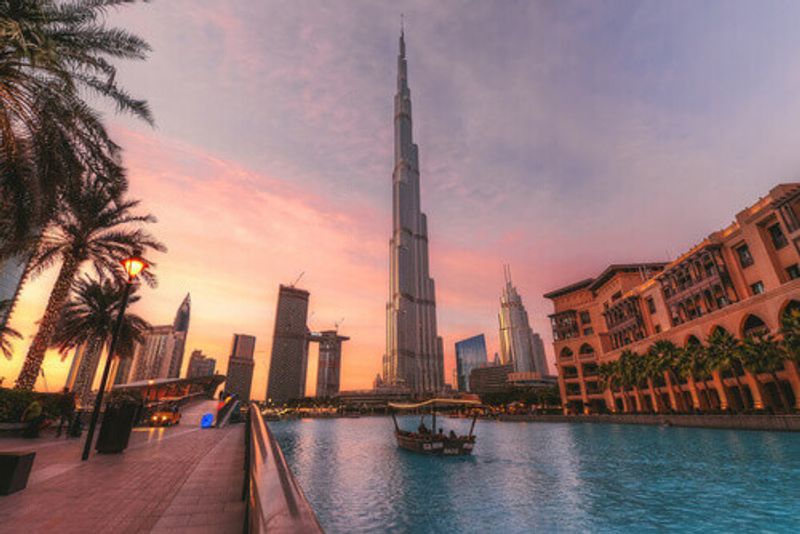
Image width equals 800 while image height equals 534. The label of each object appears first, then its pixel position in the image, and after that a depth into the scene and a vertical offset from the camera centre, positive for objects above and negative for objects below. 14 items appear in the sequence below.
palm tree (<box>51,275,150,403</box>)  33.22 +7.61
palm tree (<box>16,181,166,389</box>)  21.41 +10.46
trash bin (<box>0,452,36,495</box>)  6.69 -1.00
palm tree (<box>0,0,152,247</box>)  11.64 +9.53
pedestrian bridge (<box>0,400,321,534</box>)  2.02 -1.48
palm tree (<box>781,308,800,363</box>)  37.31 +6.10
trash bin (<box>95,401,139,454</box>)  12.27 -0.54
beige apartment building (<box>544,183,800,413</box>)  43.56 +14.55
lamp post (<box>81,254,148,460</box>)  12.38 +4.11
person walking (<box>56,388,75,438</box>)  19.19 +0.29
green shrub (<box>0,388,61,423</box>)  17.45 +0.44
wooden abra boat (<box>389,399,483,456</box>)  33.25 -3.31
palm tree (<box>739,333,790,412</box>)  39.50 +4.44
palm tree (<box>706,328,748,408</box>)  43.59 +5.42
